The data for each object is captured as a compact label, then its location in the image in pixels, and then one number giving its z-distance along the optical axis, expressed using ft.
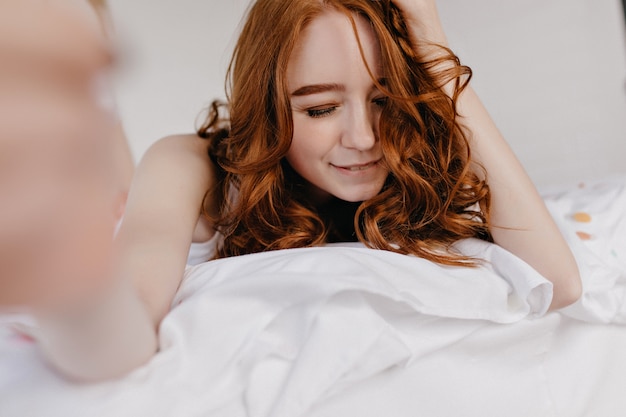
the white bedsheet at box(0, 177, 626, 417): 2.19
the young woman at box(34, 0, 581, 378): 3.84
